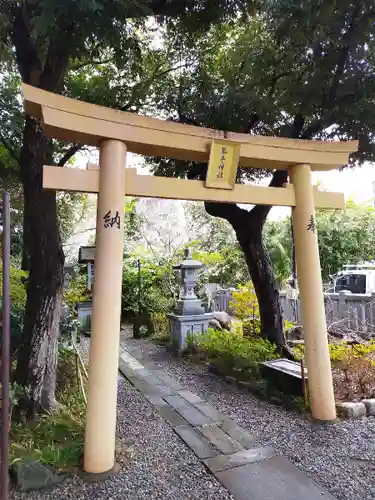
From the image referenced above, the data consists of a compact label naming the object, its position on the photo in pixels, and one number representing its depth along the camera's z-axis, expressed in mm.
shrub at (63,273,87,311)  8061
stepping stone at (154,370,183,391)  5160
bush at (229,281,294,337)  7043
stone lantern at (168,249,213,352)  7098
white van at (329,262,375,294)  11359
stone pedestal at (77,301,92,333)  9703
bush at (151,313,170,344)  8320
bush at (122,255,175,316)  10273
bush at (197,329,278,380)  5105
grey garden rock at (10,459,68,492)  2645
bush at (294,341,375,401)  4344
